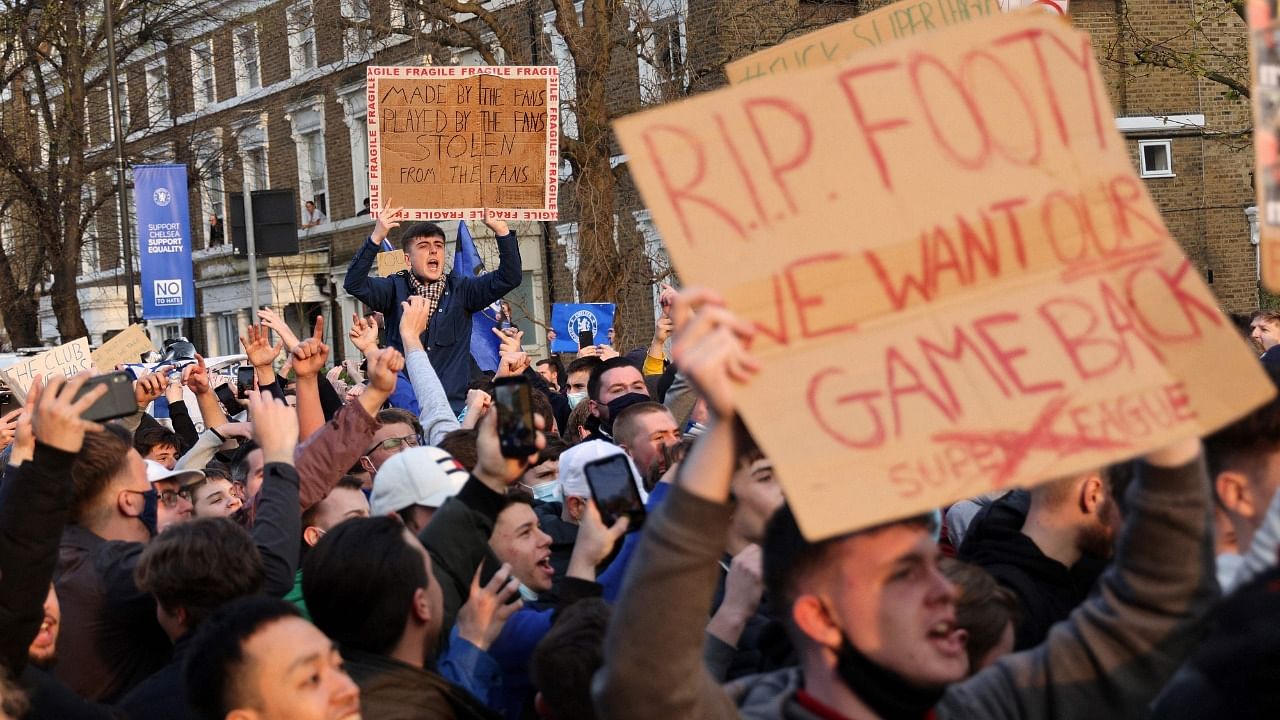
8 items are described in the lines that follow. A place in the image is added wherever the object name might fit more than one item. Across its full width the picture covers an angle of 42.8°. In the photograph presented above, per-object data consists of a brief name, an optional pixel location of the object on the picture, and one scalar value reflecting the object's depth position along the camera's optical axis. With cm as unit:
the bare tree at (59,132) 2641
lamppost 2253
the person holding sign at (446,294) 878
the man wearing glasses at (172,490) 609
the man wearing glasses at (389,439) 621
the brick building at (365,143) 1859
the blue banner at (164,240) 2166
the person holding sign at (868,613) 238
